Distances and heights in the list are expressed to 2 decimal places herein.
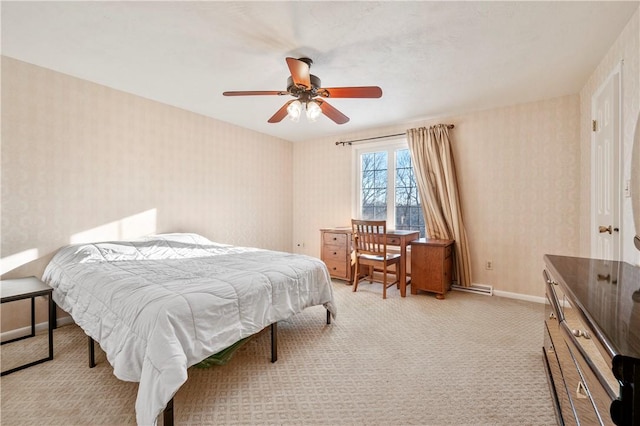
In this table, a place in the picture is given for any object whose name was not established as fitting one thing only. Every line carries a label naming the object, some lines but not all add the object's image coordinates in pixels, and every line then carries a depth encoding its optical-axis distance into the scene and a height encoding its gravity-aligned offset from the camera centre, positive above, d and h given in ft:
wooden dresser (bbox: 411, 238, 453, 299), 11.24 -2.16
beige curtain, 12.05 +1.05
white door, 6.91 +1.16
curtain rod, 12.35 +3.83
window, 13.82 +1.29
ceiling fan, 6.67 +3.05
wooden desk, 11.79 -1.71
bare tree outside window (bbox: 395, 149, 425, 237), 13.67 +0.72
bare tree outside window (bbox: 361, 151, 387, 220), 14.64 +1.43
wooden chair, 11.45 -1.51
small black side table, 6.30 -1.86
